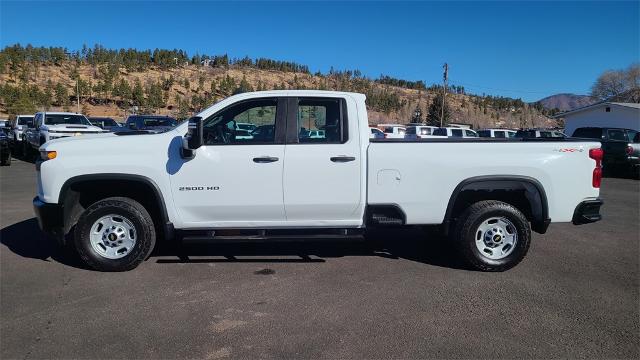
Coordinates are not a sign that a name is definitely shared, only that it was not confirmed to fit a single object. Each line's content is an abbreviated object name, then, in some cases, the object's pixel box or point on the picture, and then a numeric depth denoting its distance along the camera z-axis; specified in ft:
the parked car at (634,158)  56.70
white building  121.90
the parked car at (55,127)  52.70
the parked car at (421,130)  85.34
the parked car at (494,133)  96.74
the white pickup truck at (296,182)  16.60
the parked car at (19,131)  71.87
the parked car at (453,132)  88.12
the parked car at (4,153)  55.26
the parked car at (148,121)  54.85
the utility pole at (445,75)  166.14
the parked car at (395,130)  83.10
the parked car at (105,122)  74.23
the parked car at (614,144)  57.57
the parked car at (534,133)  91.63
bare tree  238.89
